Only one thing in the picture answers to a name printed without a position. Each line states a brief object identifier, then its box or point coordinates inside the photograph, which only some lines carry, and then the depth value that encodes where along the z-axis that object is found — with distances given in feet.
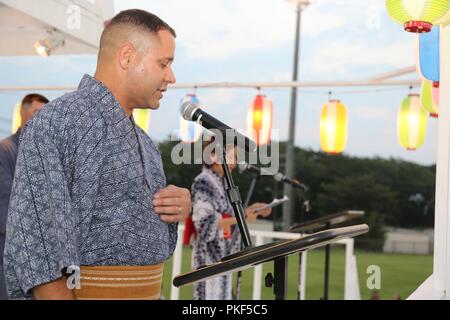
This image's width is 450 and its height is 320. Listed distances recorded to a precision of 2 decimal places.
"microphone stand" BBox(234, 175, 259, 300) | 10.70
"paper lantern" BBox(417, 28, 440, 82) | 9.21
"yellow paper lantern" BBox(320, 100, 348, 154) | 20.66
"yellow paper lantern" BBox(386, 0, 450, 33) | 7.50
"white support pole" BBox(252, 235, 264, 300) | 13.05
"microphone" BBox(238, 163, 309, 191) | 8.90
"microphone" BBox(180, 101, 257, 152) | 4.25
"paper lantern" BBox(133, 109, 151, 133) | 20.78
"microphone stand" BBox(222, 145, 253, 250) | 4.23
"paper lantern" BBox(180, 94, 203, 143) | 19.97
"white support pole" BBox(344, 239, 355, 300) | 12.43
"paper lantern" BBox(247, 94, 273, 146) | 20.90
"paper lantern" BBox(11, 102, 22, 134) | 22.23
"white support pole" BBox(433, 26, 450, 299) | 6.64
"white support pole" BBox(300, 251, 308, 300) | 12.38
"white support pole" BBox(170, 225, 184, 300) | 13.61
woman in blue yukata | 11.35
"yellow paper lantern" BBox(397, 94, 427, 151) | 19.79
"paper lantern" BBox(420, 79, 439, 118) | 11.36
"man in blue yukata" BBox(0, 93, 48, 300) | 8.20
